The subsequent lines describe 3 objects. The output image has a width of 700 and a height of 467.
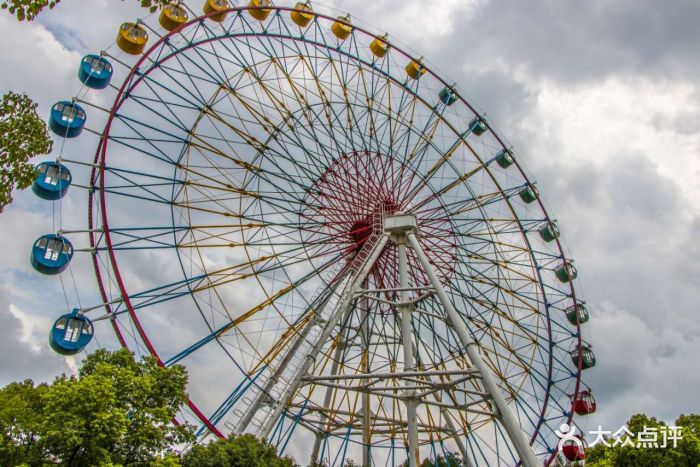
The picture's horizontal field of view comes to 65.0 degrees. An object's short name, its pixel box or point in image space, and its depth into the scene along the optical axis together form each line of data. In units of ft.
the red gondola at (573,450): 81.92
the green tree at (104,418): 44.06
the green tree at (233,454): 48.93
